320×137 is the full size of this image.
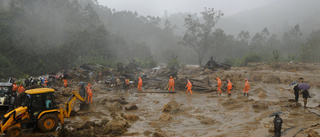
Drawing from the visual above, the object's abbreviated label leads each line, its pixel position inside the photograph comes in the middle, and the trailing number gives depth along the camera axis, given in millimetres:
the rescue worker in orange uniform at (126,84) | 18930
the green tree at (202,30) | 47688
